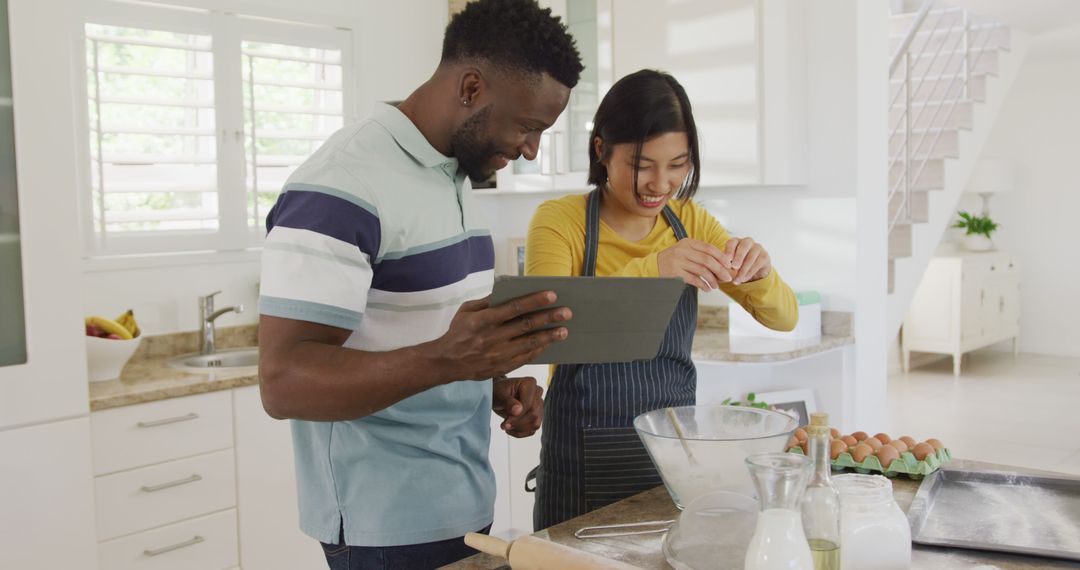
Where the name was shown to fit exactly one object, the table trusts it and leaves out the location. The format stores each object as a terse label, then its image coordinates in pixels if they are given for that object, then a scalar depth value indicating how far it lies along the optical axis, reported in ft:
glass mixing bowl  4.15
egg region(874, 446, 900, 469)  4.98
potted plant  25.39
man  3.85
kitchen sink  10.77
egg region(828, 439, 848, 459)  5.09
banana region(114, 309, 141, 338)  10.13
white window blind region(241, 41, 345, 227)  11.85
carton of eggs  4.96
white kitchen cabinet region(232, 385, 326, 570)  9.72
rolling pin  3.34
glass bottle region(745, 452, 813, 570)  3.14
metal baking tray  4.03
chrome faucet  11.15
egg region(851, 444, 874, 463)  5.04
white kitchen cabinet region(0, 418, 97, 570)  7.89
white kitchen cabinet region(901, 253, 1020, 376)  23.38
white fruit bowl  9.29
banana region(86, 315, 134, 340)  9.68
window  10.67
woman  5.57
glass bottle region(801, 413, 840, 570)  3.46
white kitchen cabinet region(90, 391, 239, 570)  8.78
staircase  15.28
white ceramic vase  25.54
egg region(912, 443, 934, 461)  5.00
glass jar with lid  3.66
